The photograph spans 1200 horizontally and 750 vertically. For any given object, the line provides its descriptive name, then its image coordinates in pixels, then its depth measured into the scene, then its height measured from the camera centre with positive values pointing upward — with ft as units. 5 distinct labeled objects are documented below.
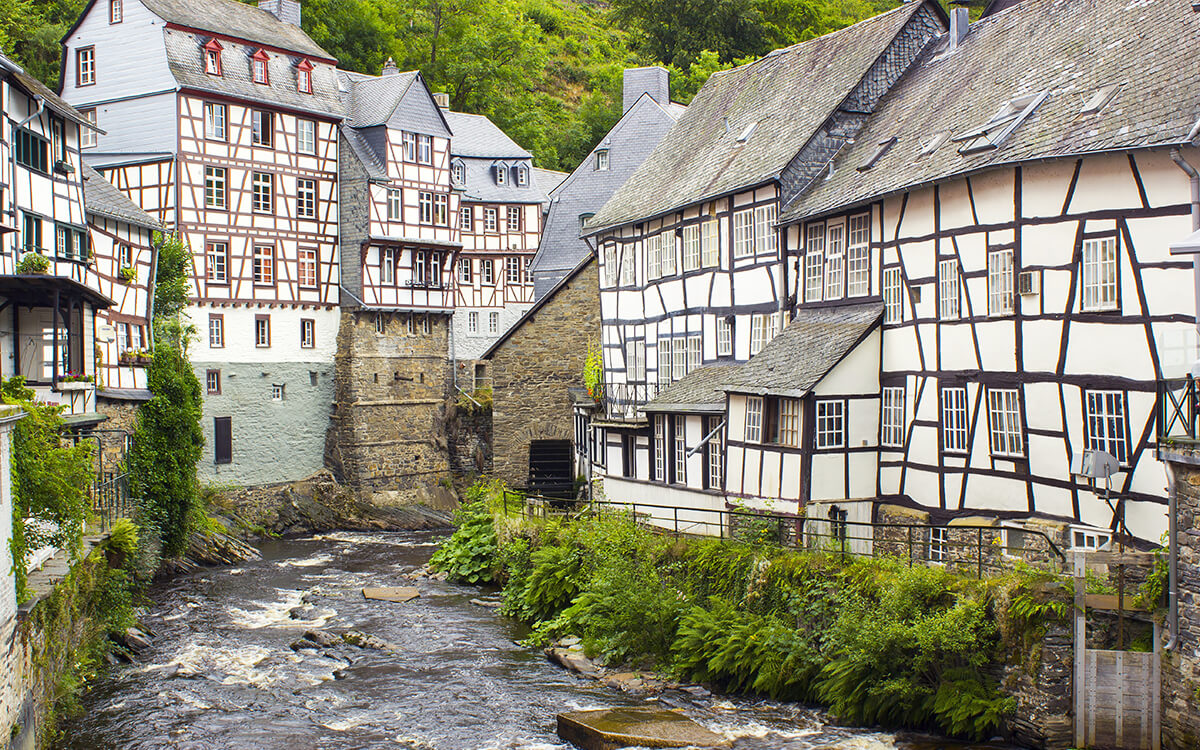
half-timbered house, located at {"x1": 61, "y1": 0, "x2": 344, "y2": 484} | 119.55 +19.27
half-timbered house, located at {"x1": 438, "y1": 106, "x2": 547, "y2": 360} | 158.71 +18.36
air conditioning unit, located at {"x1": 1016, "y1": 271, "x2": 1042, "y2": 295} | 59.11 +3.94
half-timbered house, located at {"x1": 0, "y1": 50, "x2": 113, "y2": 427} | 74.79 +7.75
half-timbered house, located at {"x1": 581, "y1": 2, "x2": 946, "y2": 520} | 80.53 +9.51
